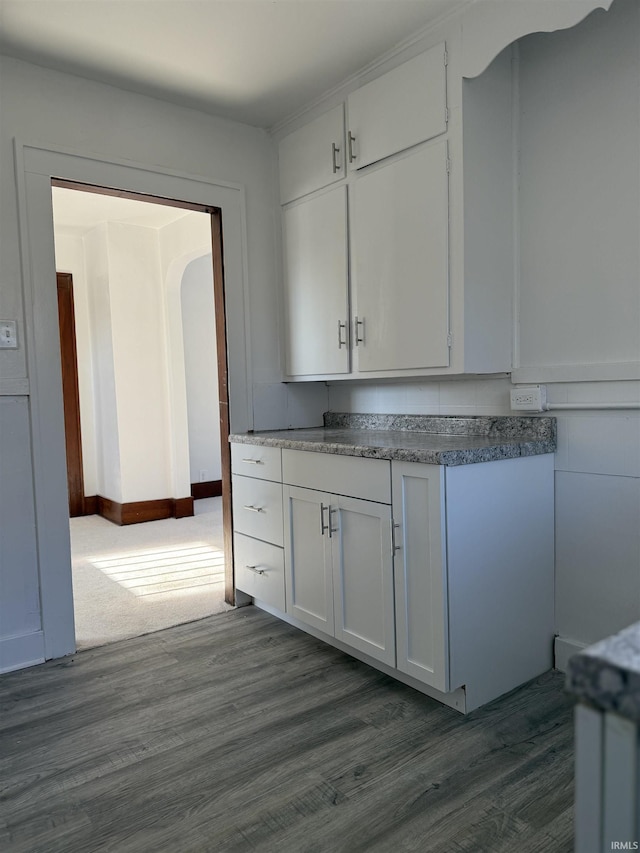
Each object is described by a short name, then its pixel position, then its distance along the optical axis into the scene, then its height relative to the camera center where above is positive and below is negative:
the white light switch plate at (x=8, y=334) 2.30 +0.23
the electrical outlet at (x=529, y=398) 2.16 -0.06
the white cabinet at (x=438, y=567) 1.86 -0.63
